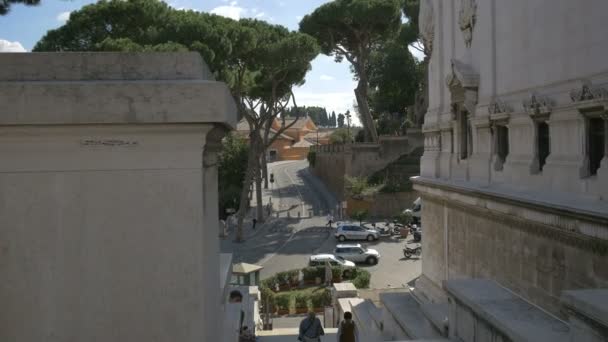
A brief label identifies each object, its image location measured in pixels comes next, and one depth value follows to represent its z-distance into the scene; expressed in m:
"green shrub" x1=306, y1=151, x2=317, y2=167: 52.62
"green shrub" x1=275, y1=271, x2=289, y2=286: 17.36
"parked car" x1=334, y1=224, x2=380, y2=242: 25.80
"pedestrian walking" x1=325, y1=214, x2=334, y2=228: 29.46
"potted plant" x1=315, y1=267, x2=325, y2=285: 18.09
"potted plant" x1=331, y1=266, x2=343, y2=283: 18.14
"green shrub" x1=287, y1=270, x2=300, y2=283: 17.48
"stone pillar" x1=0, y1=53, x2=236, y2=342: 2.53
